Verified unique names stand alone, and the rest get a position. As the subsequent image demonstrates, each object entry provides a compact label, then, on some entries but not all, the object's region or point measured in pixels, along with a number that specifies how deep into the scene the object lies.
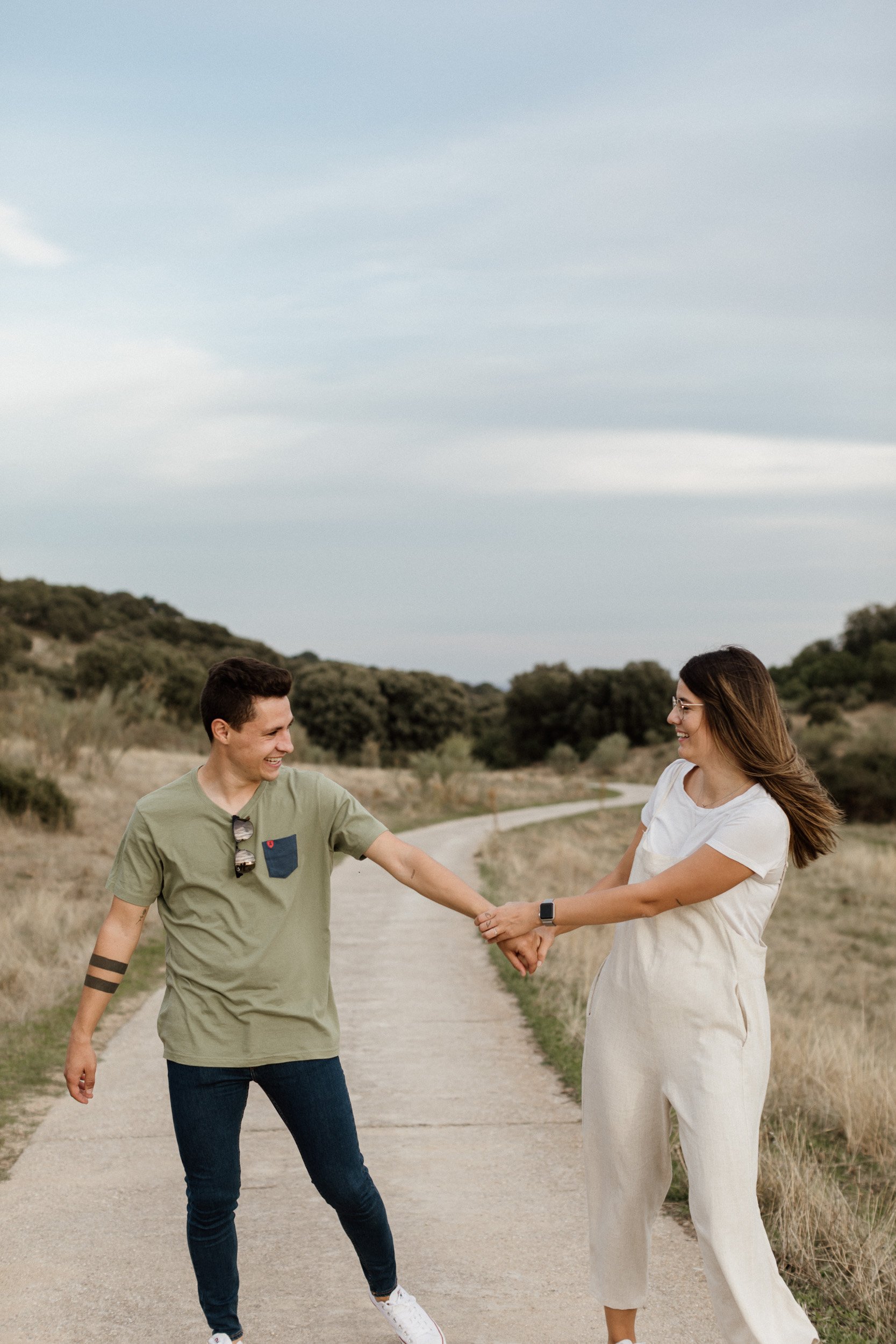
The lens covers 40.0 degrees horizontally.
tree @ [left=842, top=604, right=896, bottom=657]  77.94
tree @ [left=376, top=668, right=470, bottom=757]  58.91
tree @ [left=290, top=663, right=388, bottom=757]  55.69
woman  2.98
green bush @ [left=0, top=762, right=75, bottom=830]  17.91
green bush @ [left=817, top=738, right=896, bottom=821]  41.44
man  3.21
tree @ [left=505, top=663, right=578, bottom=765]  67.94
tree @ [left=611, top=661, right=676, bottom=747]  66.69
